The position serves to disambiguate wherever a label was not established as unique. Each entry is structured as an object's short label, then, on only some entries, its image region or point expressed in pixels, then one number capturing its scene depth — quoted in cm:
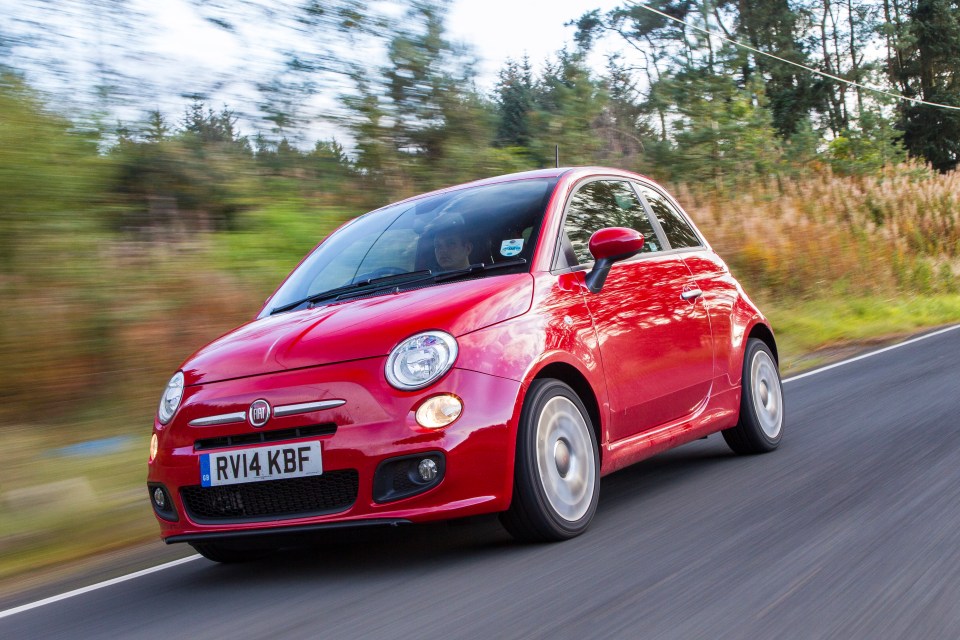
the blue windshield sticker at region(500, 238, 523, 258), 466
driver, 473
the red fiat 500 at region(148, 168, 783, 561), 385
